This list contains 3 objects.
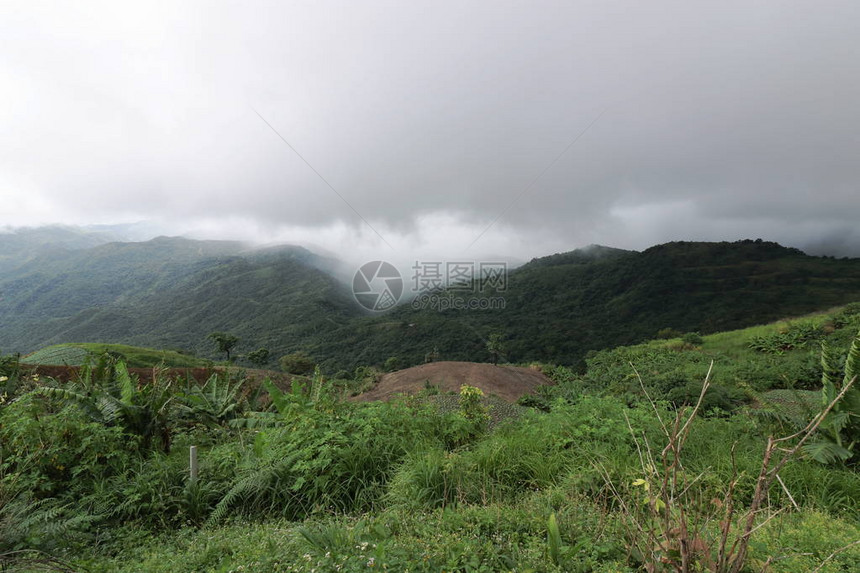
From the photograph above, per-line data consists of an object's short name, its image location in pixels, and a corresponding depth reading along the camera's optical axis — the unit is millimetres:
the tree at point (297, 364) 31547
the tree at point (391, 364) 30250
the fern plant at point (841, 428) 3965
